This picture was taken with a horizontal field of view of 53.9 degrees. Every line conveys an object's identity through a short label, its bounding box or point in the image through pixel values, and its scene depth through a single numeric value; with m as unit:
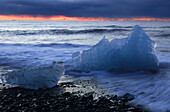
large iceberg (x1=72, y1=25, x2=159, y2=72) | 4.09
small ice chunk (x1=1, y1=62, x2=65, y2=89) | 3.03
